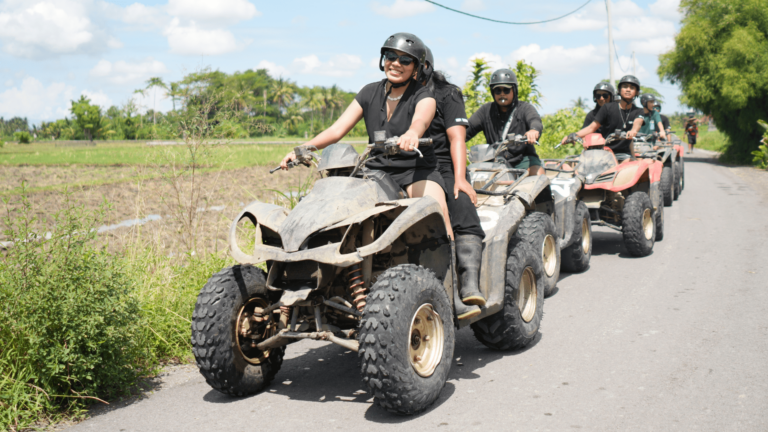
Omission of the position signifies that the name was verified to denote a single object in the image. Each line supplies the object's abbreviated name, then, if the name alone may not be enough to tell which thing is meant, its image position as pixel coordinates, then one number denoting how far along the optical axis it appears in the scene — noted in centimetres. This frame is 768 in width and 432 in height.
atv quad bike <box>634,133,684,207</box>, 1259
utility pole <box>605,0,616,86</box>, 2628
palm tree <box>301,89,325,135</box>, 11305
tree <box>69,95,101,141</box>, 6362
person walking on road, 3462
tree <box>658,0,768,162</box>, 2638
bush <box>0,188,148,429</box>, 395
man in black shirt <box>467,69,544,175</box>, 752
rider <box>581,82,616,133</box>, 1059
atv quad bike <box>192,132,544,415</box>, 368
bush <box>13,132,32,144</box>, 5790
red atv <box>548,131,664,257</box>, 866
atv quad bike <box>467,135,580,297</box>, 604
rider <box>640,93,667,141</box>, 1432
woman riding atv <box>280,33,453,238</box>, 451
